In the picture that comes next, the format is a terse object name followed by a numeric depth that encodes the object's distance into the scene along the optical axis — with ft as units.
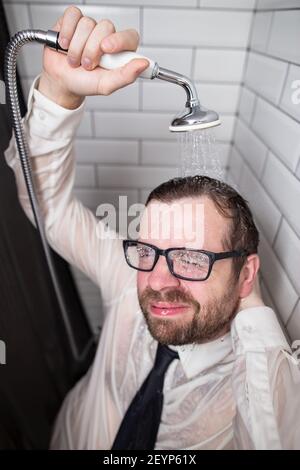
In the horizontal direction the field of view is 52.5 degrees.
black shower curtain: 2.60
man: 1.69
